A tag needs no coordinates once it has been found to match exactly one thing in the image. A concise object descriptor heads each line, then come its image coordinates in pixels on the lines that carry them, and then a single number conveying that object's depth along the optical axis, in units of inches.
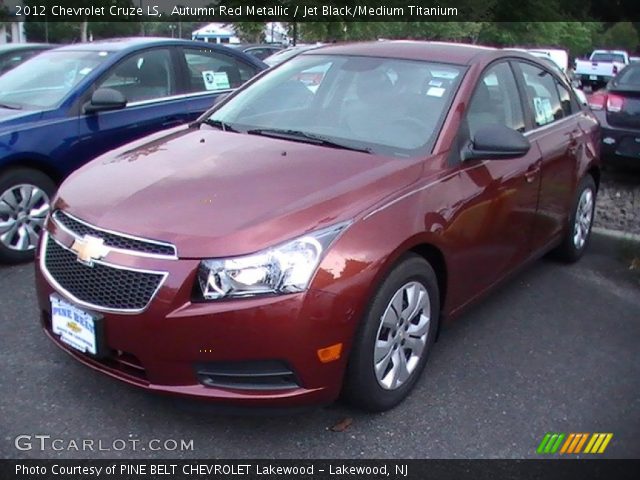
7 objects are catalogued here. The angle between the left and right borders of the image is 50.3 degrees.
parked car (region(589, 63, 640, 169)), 268.7
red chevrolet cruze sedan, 103.9
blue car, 190.5
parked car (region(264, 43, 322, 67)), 442.7
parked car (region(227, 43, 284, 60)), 754.2
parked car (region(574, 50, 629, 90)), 1112.2
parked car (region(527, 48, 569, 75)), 875.4
